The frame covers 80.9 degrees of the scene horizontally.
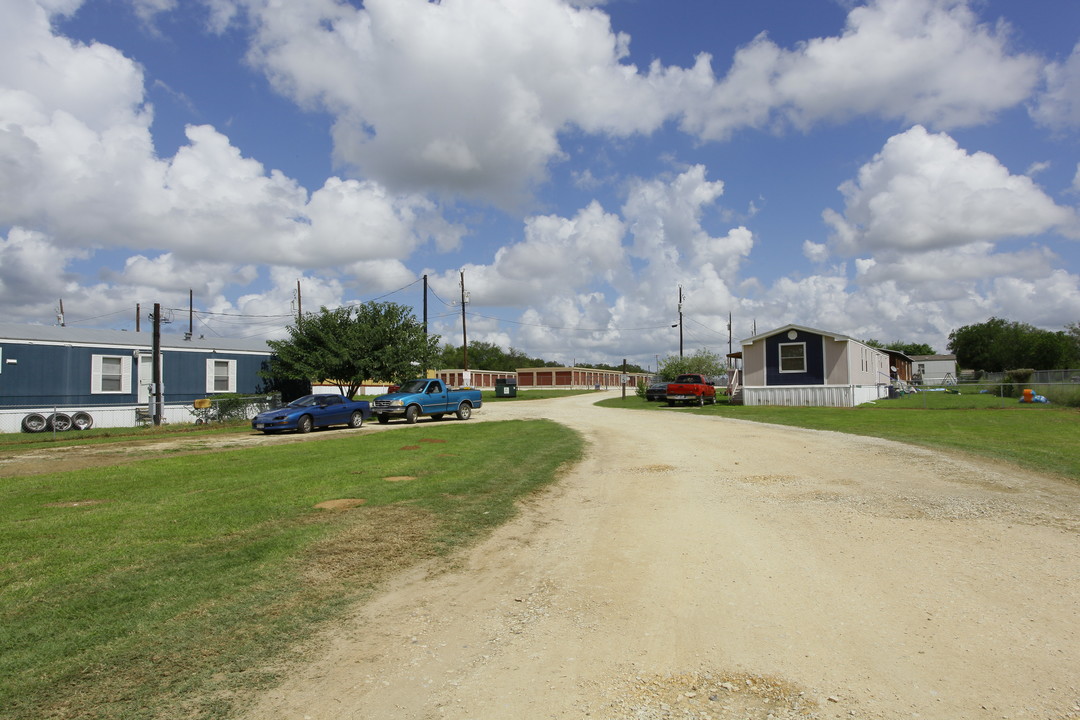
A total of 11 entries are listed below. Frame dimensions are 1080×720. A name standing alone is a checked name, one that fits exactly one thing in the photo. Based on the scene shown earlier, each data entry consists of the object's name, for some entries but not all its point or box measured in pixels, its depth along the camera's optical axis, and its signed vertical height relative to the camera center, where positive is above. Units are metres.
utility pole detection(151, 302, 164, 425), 26.34 +0.91
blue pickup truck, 26.20 -0.59
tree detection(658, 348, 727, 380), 55.22 +1.50
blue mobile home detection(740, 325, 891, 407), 32.09 +0.58
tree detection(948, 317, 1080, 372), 79.06 +3.80
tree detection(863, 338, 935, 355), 125.94 +5.98
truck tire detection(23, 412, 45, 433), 23.67 -0.97
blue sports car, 22.38 -0.89
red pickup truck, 35.72 -0.48
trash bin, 54.97 -0.20
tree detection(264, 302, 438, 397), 29.73 +2.02
